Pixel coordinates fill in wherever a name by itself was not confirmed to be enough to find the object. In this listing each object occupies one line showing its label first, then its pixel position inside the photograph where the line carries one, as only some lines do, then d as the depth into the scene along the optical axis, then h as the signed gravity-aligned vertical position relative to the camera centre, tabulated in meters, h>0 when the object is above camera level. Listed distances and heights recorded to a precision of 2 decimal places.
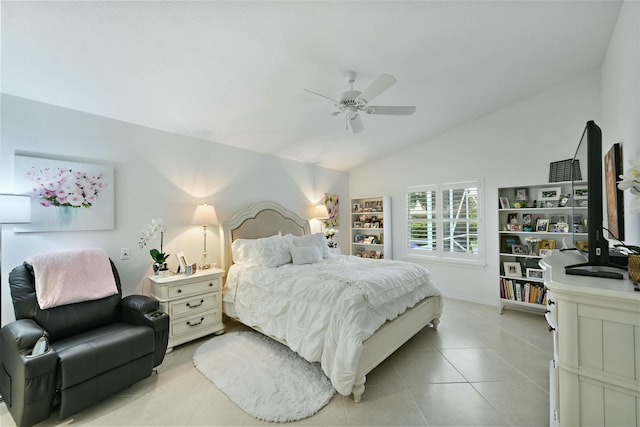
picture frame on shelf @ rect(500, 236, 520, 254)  3.99 -0.40
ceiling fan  2.17 +1.09
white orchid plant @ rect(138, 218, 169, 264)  2.95 -0.19
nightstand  2.81 -0.95
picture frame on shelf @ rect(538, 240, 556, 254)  3.64 -0.40
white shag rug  1.98 -1.43
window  4.37 -0.07
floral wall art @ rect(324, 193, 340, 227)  5.40 +0.20
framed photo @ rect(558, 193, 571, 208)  3.53 +0.22
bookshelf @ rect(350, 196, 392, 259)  5.29 -0.19
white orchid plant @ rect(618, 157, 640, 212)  1.35 +0.18
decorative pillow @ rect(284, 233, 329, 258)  3.88 -0.35
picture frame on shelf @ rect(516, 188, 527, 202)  3.93 +0.34
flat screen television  1.37 +0.01
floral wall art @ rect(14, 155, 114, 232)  2.36 +0.27
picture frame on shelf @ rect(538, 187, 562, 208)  3.64 +0.28
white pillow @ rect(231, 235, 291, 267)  3.34 -0.44
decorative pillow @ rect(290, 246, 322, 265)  3.50 -0.50
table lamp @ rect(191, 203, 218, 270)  3.32 +0.04
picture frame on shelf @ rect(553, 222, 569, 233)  3.53 -0.15
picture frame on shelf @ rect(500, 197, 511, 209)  3.98 +0.21
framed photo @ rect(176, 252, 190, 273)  3.04 -0.50
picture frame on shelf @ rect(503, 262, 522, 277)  3.87 -0.80
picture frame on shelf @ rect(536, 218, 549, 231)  3.68 -0.11
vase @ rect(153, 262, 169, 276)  2.94 -0.56
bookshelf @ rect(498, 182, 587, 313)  3.62 -0.25
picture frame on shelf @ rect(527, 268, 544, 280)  3.66 -0.81
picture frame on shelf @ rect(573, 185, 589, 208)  3.19 +0.25
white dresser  1.01 -0.56
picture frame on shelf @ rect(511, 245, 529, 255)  3.86 -0.49
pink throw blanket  2.16 -0.50
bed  2.15 -0.85
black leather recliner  1.70 -0.97
